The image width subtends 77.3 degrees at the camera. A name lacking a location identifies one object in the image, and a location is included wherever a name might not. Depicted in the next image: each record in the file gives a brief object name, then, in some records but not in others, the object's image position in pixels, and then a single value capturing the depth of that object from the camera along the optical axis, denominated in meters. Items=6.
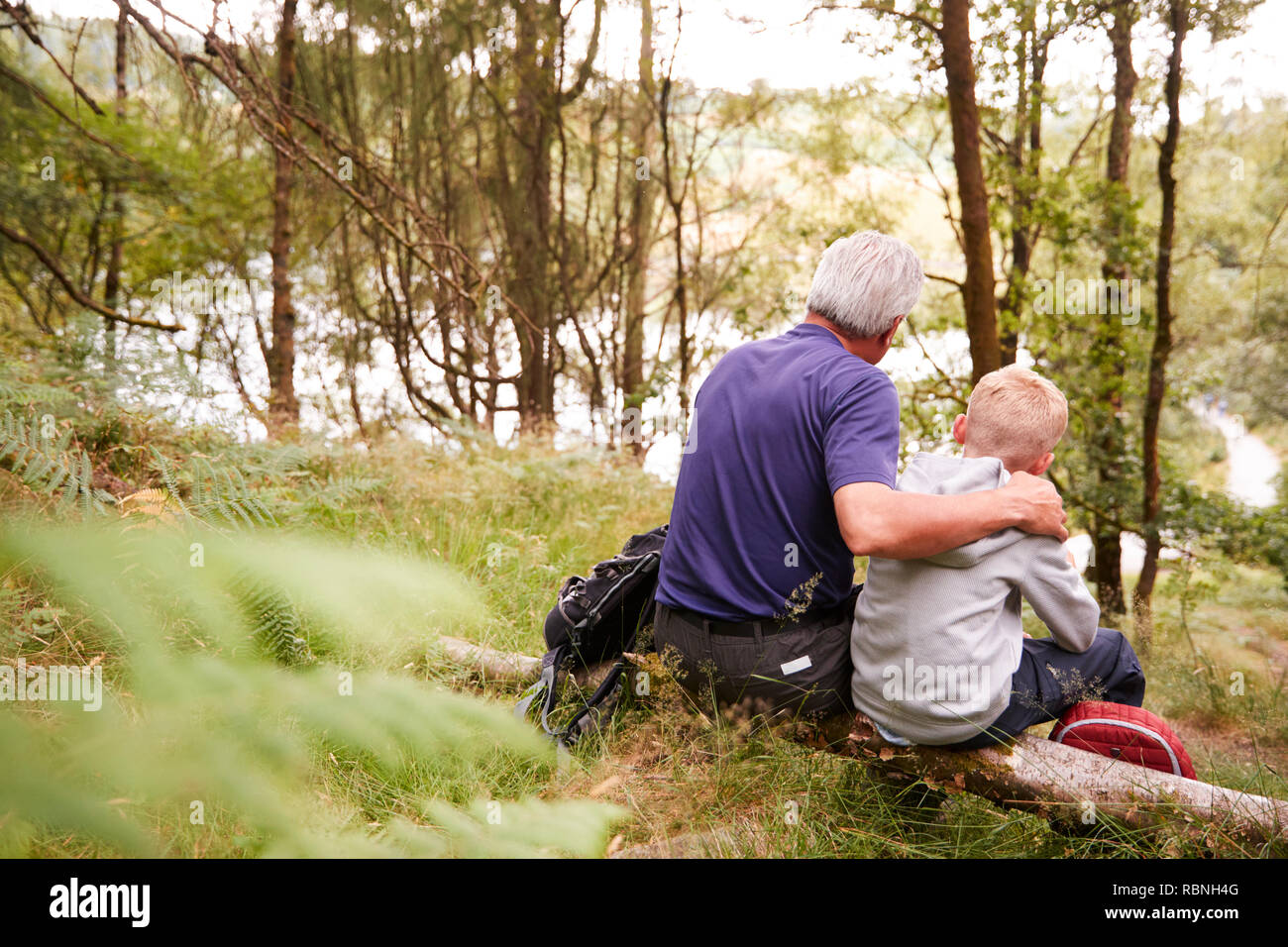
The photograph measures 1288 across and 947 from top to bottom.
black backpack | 2.94
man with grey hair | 2.35
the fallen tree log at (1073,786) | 2.02
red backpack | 2.23
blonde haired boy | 2.18
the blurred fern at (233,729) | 1.69
